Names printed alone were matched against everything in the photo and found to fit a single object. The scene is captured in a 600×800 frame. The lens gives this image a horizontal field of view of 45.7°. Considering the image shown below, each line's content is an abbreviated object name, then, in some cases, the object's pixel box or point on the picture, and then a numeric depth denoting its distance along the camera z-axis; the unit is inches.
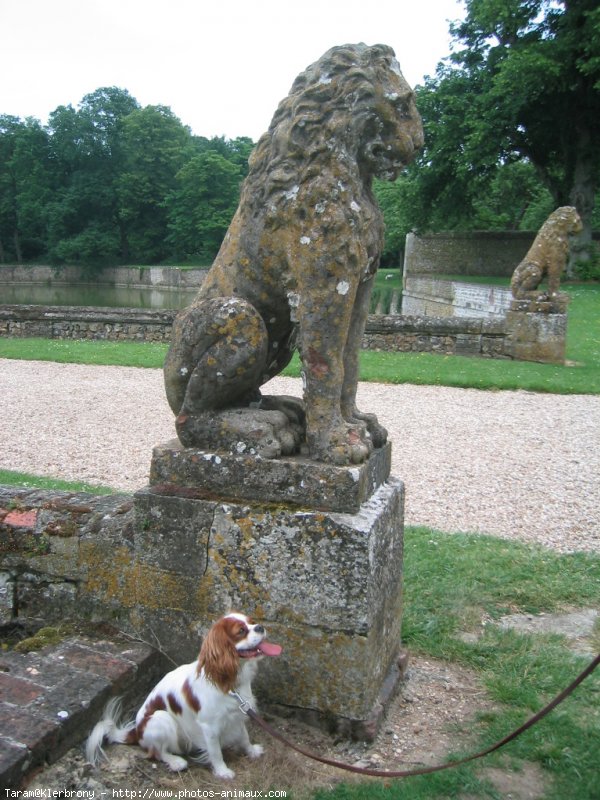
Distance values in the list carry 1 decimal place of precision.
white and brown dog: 94.6
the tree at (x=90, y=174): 1940.2
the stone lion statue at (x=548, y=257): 532.4
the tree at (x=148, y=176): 1984.5
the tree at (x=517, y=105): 997.2
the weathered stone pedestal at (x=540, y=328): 518.9
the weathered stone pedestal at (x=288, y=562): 105.3
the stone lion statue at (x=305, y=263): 108.7
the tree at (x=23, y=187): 2017.7
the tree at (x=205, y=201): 1859.0
